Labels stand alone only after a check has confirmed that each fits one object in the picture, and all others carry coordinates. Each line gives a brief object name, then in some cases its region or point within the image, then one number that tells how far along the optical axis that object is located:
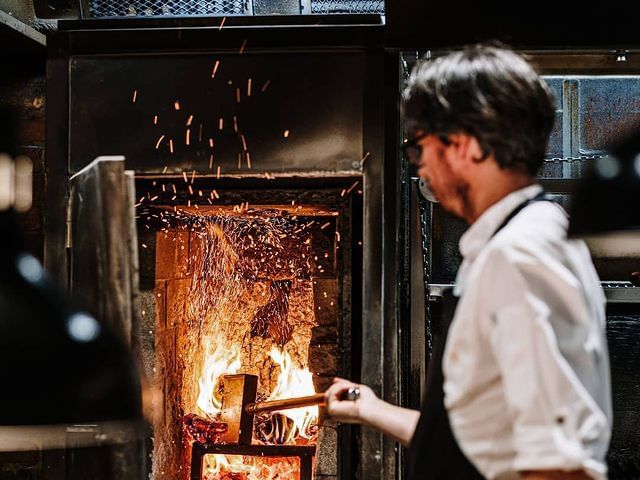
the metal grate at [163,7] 4.13
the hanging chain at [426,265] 4.15
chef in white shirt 1.70
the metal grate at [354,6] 4.30
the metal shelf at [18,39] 4.01
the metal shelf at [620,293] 4.30
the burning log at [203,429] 5.28
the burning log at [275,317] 5.74
